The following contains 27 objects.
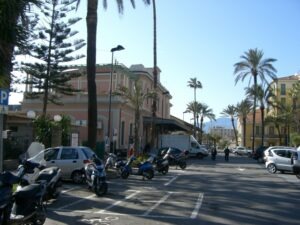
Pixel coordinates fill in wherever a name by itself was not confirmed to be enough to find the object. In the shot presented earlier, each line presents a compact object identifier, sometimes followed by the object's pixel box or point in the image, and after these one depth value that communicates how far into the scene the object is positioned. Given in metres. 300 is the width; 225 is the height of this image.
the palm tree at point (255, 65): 46.57
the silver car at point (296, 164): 18.55
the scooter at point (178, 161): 24.14
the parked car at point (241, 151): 61.06
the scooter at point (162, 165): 19.78
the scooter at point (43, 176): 7.41
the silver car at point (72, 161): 14.45
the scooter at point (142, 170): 16.84
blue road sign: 8.57
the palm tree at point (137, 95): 29.51
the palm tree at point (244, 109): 74.04
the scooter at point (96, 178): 11.35
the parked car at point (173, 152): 25.17
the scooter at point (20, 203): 6.03
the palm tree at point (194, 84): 74.77
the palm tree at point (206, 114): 80.16
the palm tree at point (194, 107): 76.02
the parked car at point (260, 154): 35.84
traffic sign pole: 8.59
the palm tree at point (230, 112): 82.86
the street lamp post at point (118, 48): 23.53
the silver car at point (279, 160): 22.45
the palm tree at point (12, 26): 7.39
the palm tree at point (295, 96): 51.28
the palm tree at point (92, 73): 18.26
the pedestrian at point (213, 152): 38.81
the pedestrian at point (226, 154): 36.92
